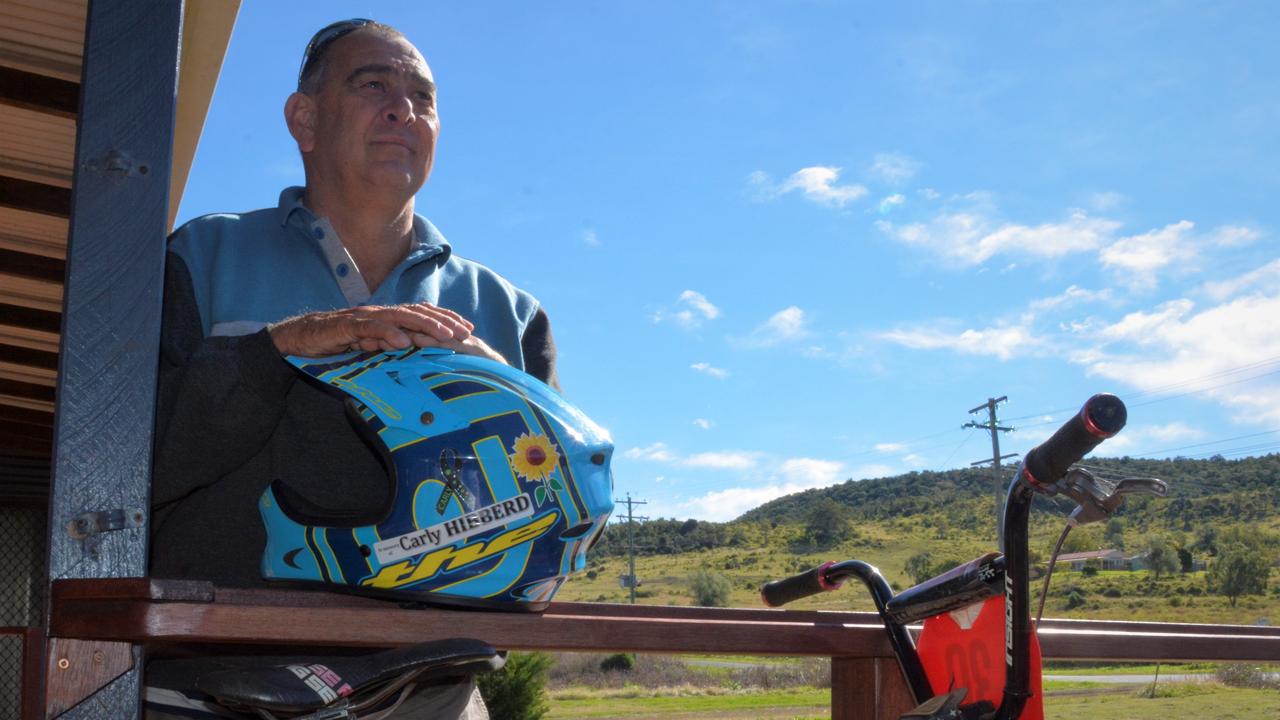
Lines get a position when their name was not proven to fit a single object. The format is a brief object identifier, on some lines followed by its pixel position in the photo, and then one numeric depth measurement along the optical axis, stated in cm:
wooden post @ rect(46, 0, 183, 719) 126
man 158
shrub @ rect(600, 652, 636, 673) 5312
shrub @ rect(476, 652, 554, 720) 2286
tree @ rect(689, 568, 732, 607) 7366
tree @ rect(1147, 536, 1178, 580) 6138
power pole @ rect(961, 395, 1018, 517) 5653
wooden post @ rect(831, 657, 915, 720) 218
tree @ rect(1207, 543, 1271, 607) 5719
